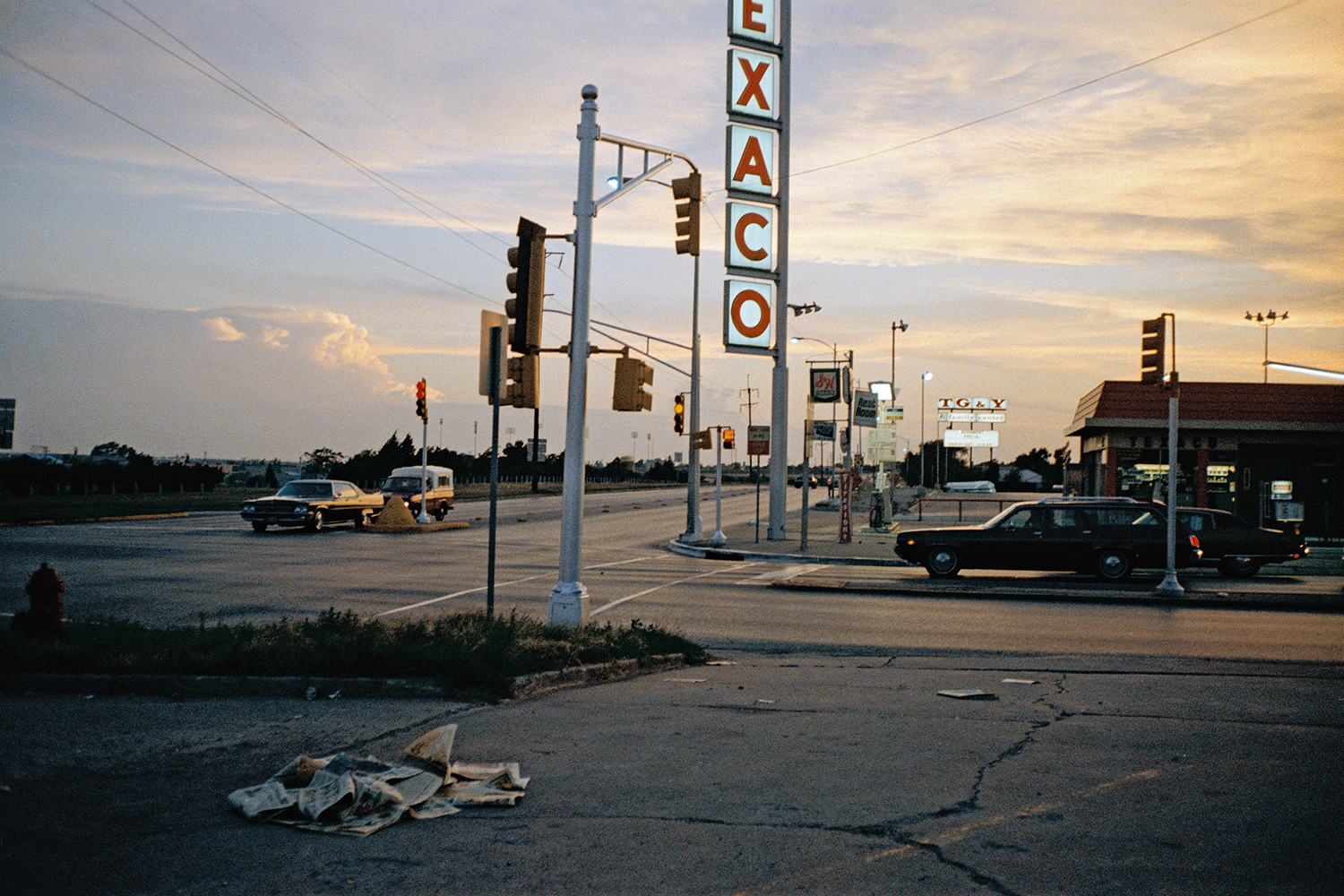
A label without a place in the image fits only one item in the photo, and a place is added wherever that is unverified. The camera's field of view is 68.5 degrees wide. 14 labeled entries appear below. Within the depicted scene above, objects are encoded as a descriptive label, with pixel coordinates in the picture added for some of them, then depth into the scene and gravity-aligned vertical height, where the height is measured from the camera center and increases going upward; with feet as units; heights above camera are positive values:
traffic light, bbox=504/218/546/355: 37.37 +6.95
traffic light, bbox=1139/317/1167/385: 58.34 +7.65
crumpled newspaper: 16.31 -5.69
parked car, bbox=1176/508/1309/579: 66.49 -4.04
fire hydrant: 29.66 -4.64
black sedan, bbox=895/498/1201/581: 65.31 -3.94
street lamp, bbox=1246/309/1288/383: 263.29 +44.30
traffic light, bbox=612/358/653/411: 42.01 +3.64
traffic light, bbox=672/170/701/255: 44.88 +12.20
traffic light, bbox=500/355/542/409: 37.24 +3.31
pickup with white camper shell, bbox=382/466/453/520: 128.26 -2.94
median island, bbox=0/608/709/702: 26.37 -5.48
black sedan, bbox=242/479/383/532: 102.27 -4.46
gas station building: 126.52 +7.11
